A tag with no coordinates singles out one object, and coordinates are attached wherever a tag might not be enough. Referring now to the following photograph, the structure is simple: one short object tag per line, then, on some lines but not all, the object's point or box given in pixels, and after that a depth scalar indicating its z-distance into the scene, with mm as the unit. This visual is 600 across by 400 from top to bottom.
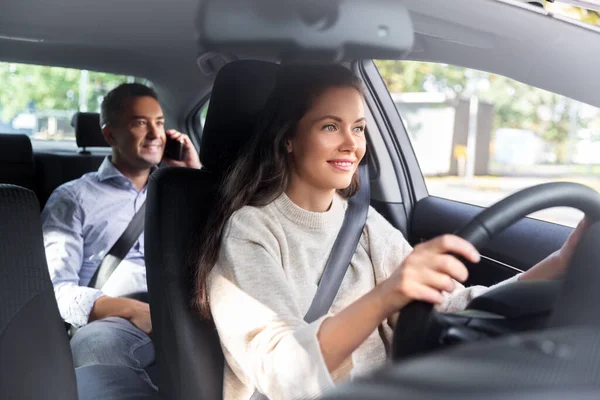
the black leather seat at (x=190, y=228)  1588
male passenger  2227
